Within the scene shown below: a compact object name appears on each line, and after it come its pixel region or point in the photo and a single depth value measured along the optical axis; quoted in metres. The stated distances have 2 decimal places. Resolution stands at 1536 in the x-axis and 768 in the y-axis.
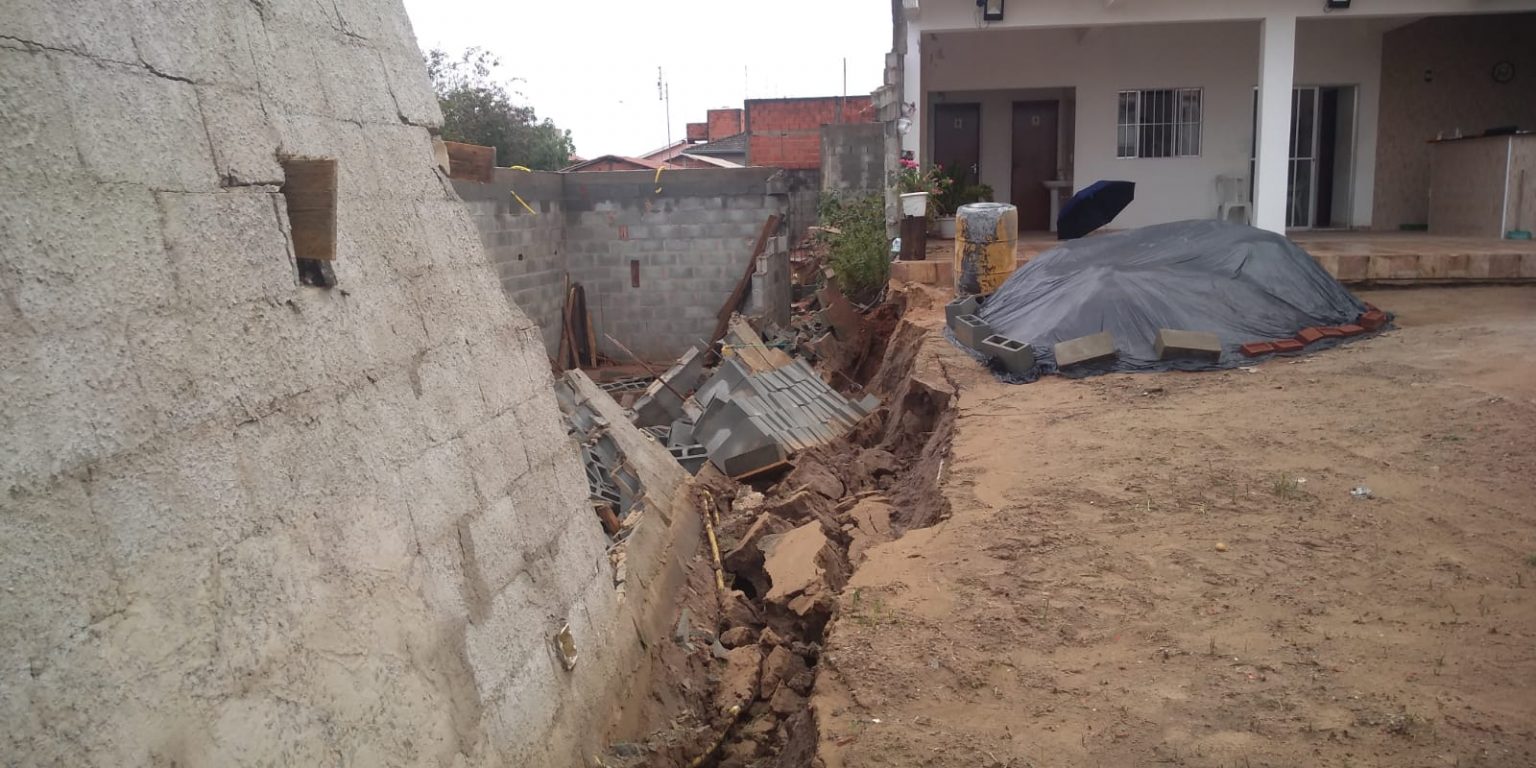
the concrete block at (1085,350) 8.83
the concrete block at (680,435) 9.15
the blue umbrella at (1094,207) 13.02
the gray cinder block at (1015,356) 8.84
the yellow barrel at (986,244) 11.11
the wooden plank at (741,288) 15.81
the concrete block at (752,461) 8.55
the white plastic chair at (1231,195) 14.86
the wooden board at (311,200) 2.83
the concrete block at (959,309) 10.25
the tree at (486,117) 22.58
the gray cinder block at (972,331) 9.45
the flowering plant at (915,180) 13.18
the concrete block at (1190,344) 8.73
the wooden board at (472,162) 4.49
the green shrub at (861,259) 13.82
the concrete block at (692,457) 8.50
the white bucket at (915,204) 12.42
